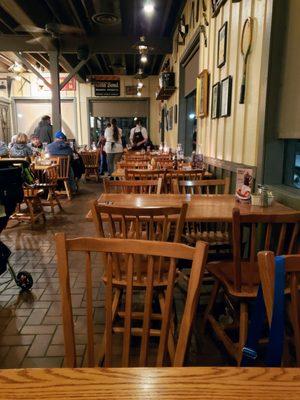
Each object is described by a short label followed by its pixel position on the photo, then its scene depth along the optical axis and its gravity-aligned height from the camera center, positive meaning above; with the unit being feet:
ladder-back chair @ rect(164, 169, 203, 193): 11.39 -1.30
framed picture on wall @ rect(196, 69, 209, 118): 14.87 +1.95
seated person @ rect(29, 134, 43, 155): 28.09 -0.79
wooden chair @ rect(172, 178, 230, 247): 8.86 -2.70
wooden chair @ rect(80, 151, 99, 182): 31.53 -2.48
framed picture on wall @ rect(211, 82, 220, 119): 13.06 +1.41
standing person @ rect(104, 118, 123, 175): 28.60 -0.71
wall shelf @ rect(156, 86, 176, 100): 25.33 +3.52
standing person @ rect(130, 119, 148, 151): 33.04 -0.30
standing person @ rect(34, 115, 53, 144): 31.35 +0.35
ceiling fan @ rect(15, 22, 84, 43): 20.91 +6.69
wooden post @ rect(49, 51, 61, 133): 26.73 +3.52
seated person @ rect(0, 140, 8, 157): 23.67 -1.17
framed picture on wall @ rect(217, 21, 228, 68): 11.91 +3.27
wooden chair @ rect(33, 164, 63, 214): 17.85 -2.57
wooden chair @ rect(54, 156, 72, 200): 21.75 -2.31
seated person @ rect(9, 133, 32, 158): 22.02 -0.87
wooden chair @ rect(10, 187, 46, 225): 15.80 -3.35
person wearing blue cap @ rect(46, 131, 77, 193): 22.61 -0.86
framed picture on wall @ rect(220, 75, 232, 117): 11.51 +1.41
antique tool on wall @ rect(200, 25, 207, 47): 15.01 +4.64
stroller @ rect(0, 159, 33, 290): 8.21 -1.63
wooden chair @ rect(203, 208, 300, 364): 5.36 -2.52
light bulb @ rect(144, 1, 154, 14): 15.33 +5.88
